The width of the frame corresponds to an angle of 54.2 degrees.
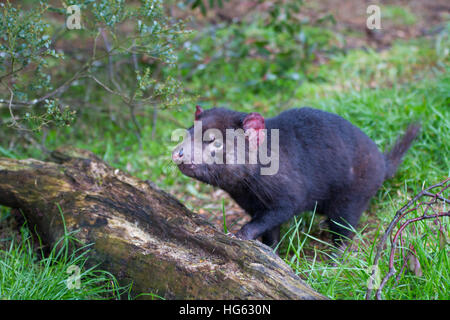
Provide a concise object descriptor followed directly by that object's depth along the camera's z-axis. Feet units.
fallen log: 7.99
